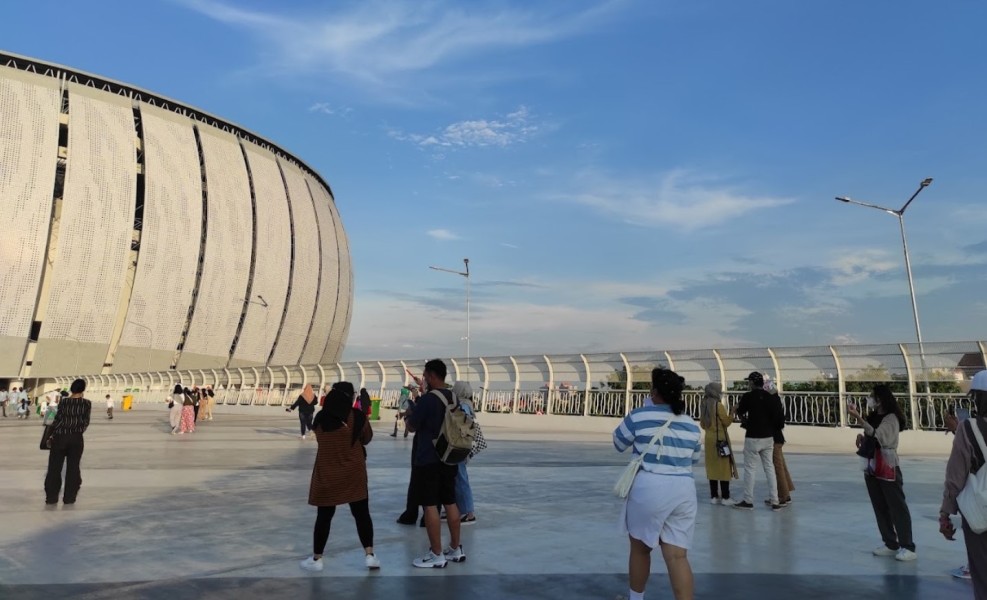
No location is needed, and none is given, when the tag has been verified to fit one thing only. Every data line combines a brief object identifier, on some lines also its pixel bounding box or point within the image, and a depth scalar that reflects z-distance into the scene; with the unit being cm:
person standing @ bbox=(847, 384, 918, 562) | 527
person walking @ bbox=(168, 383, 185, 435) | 1861
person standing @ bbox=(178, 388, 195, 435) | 1865
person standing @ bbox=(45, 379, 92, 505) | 720
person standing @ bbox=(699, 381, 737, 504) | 771
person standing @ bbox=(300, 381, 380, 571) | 486
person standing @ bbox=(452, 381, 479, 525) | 632
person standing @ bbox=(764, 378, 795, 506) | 743
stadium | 6188
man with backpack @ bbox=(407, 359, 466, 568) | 511
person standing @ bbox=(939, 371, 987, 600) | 370
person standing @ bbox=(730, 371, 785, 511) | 733
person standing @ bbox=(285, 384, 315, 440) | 1580
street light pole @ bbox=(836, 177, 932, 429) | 2512
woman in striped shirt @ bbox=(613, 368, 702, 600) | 374
